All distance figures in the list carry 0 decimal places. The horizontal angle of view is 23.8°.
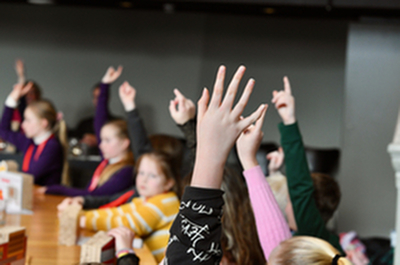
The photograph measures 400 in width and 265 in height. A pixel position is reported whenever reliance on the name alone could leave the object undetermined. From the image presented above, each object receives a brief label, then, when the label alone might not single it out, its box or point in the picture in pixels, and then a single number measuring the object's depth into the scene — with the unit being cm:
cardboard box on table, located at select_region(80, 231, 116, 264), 301
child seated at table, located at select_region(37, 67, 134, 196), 423
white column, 313
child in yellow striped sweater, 352
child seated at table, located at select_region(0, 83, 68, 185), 457
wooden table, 318
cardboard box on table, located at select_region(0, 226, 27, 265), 292
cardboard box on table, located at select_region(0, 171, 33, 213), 374
